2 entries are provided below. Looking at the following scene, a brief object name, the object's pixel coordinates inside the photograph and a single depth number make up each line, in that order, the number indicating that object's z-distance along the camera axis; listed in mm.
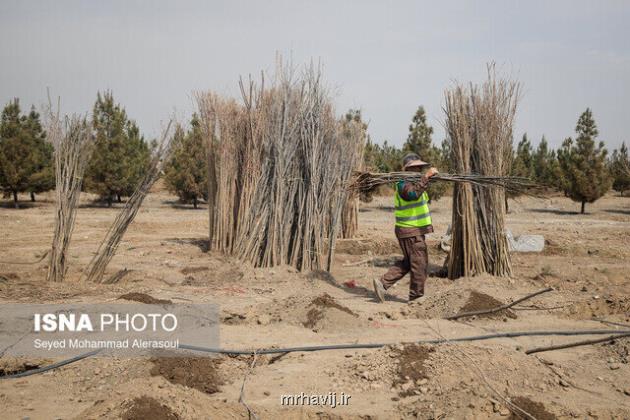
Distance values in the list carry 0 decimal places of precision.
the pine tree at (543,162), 22984
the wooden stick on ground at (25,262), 7281
